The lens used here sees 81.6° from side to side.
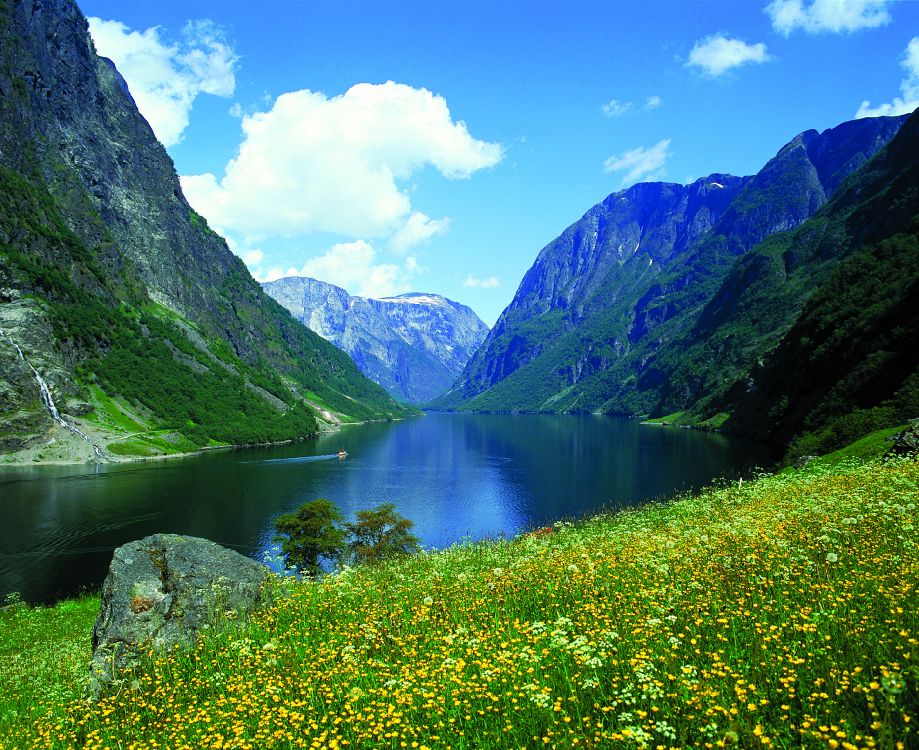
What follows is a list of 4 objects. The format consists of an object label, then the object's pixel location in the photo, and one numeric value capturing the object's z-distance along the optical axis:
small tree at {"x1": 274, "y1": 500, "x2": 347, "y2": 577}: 52.69
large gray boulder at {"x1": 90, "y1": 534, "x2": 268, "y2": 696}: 13.85
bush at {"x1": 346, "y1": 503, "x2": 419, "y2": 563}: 52.41
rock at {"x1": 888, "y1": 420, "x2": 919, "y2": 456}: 29.48
